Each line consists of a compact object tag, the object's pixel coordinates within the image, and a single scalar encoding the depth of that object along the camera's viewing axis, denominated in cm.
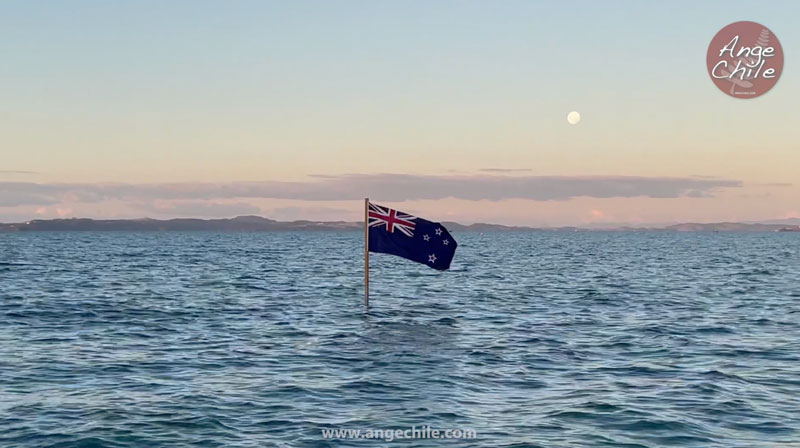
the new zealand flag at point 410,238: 2875
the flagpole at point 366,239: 2859
